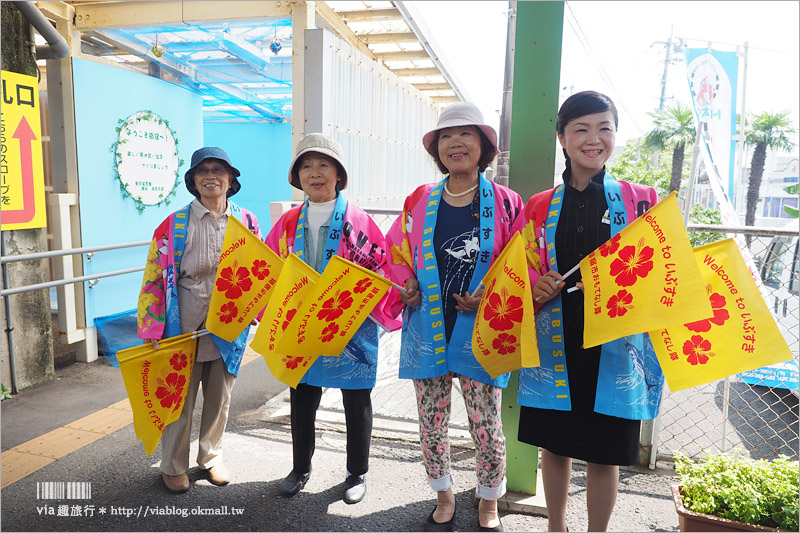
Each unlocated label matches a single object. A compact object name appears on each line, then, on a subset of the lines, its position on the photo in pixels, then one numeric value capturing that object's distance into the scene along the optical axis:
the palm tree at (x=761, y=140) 20.47
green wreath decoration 5.27
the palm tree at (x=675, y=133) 22.11
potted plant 2.18
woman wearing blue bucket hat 2.75
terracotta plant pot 2.18
